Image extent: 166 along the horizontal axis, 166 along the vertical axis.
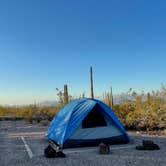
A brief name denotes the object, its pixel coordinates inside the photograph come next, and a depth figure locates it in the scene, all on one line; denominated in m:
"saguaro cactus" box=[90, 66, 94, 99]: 10.18
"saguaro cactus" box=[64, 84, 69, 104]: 14.61
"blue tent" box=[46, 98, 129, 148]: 5.67
